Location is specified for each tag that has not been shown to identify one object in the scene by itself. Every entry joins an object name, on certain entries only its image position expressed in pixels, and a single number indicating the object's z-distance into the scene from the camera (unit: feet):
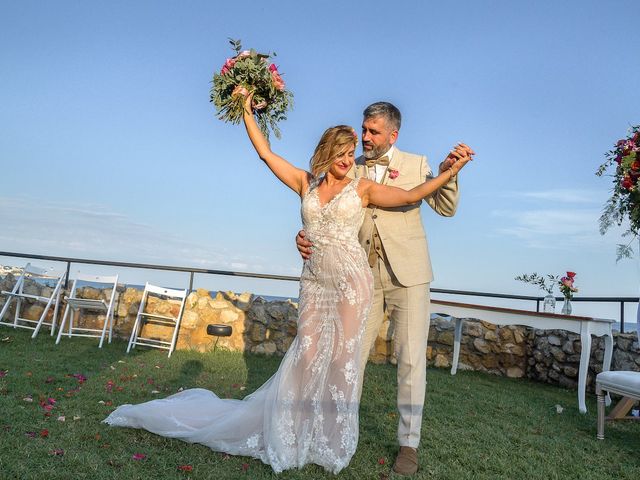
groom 10.62
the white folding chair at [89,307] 24.98
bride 10.08
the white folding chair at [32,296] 26.71
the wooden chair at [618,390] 12.99
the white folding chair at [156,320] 24.31
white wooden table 17.88
